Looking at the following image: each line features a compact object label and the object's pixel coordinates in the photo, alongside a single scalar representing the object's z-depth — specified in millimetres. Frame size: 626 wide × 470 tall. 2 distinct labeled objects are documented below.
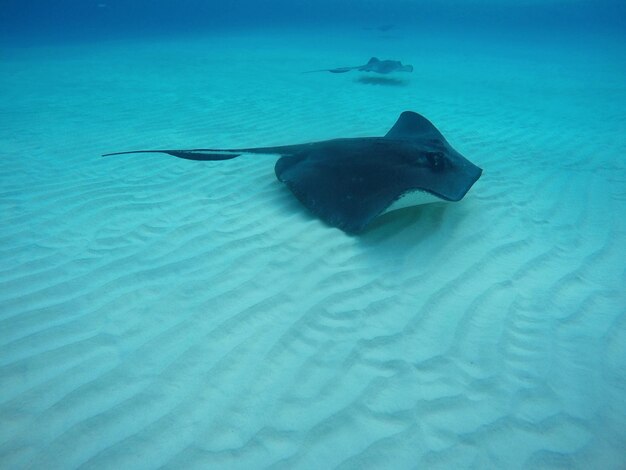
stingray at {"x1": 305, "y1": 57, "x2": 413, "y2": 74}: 12992
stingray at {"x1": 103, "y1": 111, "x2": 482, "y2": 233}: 3178
